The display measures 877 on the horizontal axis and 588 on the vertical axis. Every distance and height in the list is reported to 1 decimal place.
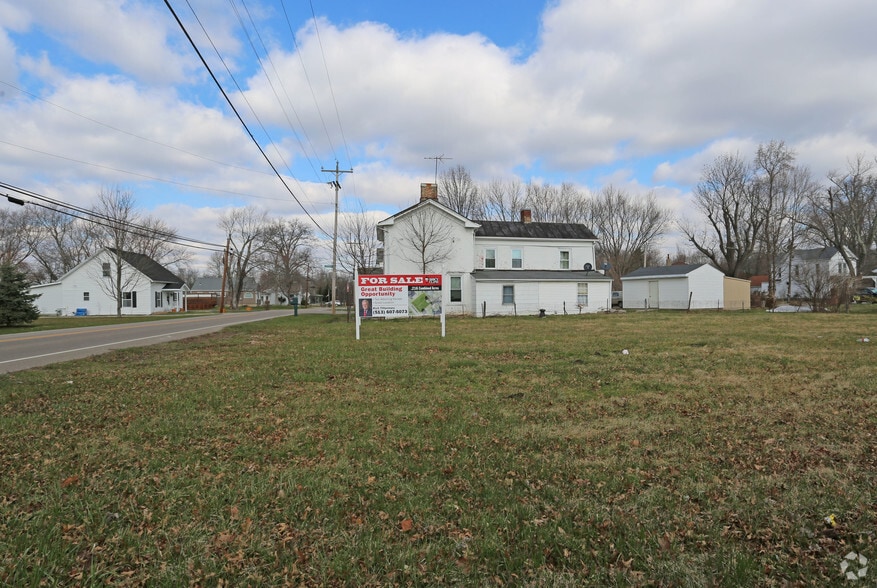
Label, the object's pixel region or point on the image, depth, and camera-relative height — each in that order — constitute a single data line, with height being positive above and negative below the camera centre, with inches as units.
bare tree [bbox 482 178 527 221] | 2042.0 +390.4
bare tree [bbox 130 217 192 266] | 1591.9 +193.8
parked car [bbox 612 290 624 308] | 1678.4 -33.8
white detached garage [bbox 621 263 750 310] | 1348.4 +3.1
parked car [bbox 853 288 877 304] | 1790.5 -36.2
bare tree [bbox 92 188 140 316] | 1360.7 +129.6
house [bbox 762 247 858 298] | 1206.4 +58.8
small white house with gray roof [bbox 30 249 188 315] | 1673.2 +25.8
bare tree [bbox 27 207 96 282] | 2047.2 +238.6
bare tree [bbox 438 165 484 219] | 1952.5 +422.8
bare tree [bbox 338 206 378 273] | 1465.3 +140.6
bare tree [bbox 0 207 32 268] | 1927.9 +265.1
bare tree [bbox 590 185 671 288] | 2230.6 +298.3
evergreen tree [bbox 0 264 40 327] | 899.4 +0.4
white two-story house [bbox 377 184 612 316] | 1146.0 +73.6
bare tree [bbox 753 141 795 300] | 1635.1 +325.5
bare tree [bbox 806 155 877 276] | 1444.4 +234.7
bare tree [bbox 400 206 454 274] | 1148.5 +139.5
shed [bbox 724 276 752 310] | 1389.0 -15.3
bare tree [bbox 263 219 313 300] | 2773.1 +254.6
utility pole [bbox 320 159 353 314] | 1176.2 +150.7
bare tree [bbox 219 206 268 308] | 2337.6 +190.8
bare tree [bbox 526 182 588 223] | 2121.1 +390.6
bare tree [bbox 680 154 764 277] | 1718.8 +269.6
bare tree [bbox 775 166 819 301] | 1631.4 +264.6
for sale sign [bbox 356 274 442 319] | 657.0 -2.5
